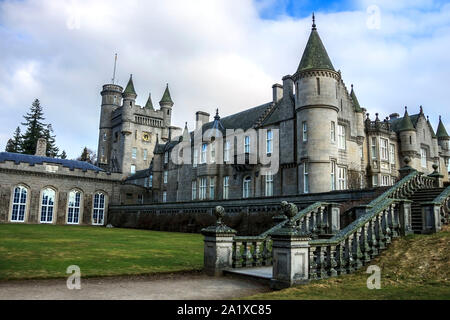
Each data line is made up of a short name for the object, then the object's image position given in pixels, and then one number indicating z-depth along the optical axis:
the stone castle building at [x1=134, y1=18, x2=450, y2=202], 27.50
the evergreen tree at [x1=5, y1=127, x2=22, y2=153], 73.40
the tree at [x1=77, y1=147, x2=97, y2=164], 92.25
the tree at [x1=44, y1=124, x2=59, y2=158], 76.25
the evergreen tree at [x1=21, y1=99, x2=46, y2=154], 71.62
